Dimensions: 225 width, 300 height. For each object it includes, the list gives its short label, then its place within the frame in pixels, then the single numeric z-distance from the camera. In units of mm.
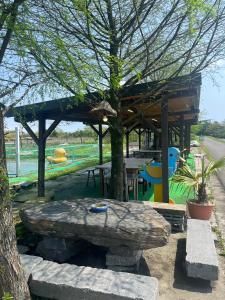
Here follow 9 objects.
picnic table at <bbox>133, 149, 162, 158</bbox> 11330
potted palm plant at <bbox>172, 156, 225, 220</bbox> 4488
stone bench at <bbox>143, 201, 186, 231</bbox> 4199
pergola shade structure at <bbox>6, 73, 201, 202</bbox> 4403
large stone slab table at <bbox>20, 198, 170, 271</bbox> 2865
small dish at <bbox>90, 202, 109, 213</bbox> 3300
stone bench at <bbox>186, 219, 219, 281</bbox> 2775
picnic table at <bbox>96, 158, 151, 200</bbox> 6186
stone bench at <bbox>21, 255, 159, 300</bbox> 2248
